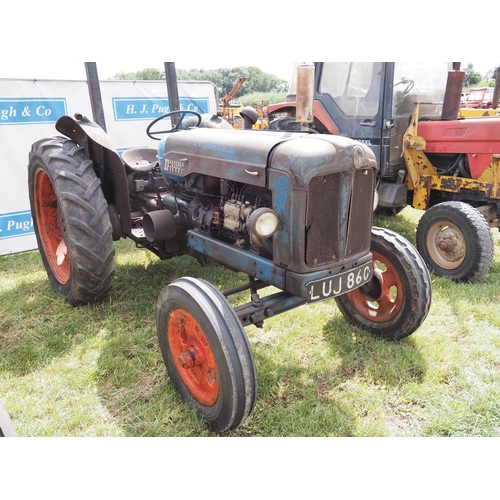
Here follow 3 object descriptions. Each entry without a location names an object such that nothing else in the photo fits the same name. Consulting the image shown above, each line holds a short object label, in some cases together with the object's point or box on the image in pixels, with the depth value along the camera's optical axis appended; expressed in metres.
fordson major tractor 2.08
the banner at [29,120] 4.94
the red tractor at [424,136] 4.02
